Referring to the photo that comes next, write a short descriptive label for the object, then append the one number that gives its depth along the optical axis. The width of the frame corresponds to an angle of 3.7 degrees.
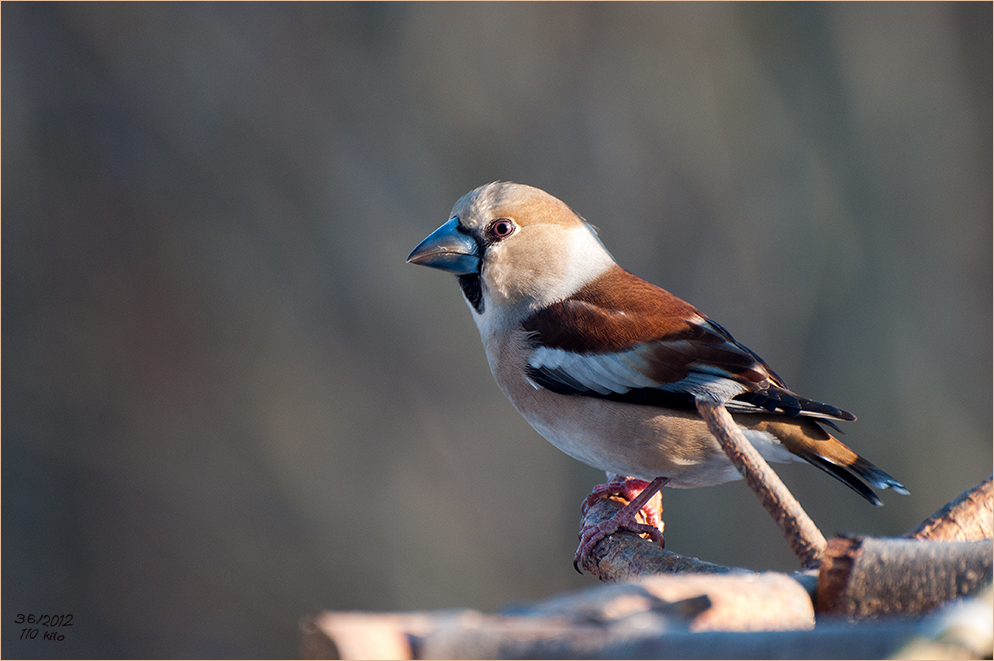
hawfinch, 4.26
